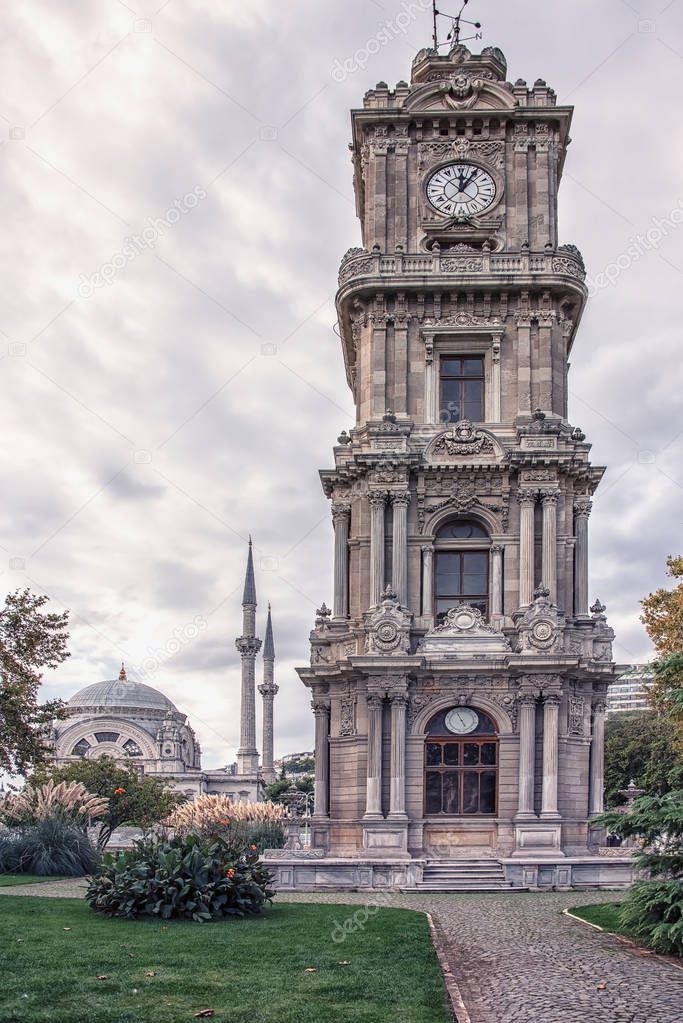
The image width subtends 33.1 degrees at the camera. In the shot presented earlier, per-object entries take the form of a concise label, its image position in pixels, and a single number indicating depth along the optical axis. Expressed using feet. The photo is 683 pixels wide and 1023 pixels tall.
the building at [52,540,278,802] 377.30
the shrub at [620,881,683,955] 52.31
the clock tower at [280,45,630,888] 110.93
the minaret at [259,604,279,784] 403.13
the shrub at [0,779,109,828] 106.11
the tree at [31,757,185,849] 191.11
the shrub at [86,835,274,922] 63.57
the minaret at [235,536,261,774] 367.45
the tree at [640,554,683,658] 124.98
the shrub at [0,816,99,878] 102.53
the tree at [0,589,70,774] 95.61
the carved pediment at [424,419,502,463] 120.47
